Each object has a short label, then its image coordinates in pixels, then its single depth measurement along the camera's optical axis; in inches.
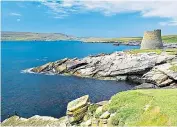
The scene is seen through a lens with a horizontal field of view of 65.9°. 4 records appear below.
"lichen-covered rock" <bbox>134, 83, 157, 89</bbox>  1273.5
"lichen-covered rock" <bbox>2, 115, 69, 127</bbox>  606.3
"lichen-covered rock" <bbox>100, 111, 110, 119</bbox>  454.3
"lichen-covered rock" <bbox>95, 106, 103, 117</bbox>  468.6
